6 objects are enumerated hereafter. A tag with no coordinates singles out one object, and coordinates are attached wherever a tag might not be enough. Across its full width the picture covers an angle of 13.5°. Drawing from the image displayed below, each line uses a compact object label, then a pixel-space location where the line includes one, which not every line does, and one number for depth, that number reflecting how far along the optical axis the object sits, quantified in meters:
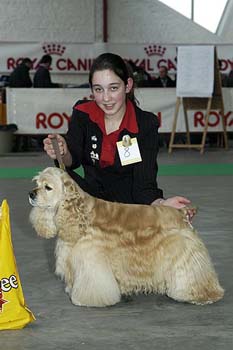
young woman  3.78
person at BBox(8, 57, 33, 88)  14.29
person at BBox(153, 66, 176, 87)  14.87
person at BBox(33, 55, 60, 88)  13.91
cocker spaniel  3.42
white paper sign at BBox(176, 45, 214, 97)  11.99
